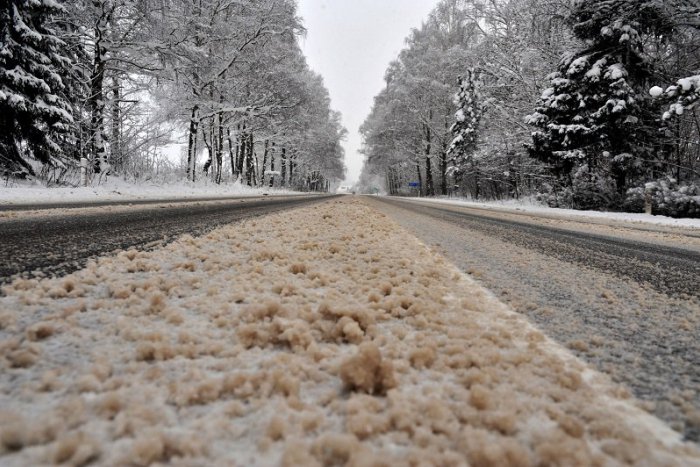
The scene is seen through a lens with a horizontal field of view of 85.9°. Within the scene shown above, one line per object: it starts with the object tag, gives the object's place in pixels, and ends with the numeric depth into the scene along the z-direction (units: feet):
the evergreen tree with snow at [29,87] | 30.07
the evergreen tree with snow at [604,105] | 39.34
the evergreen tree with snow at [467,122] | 82.79
